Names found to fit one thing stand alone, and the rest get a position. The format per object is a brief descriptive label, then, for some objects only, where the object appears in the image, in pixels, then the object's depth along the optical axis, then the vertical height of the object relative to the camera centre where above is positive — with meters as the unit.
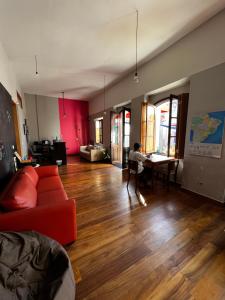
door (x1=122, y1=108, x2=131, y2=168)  5.36 -0.22
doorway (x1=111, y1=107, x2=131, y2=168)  5.36 -0.17
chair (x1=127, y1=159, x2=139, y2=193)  3.16 -0.79
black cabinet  5.77 -0.81
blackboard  2.23 -0.12
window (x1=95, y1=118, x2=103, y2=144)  7.37 +0.02
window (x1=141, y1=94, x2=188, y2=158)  3.32 +0.10
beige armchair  6.31 -1.03
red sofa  1.38 -0.88
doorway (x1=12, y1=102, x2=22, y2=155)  3.76 +0.18
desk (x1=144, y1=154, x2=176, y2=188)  3.14 -0.66
